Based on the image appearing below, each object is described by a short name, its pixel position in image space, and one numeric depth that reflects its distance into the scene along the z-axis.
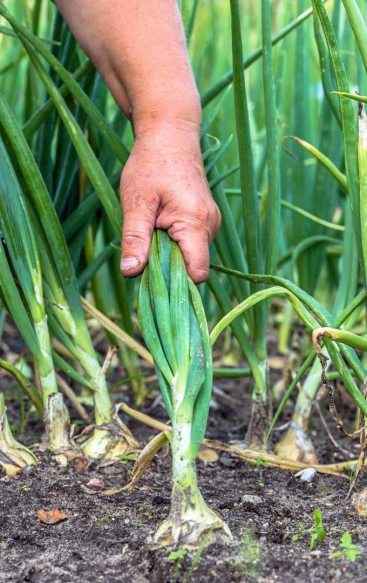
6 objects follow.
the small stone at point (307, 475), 1.20
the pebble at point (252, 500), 1.10
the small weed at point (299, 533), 1.02
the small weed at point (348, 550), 0.98
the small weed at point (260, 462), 1.23
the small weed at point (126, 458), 1.22
